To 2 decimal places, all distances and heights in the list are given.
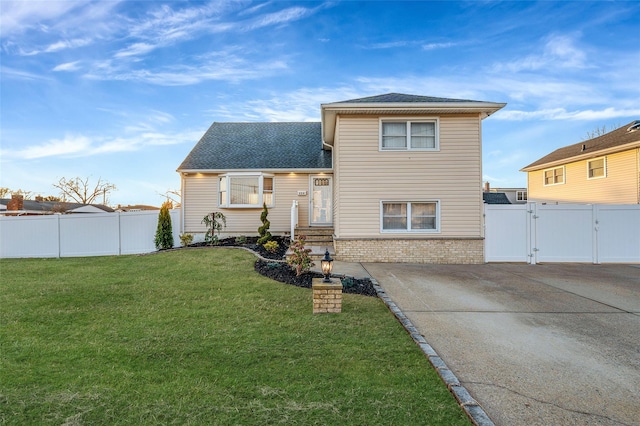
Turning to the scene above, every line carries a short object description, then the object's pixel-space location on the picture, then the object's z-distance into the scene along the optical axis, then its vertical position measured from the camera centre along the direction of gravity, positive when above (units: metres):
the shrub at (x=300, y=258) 7.25 -1.06
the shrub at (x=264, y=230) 12.13 -0.67
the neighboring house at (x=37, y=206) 24.23 +0.83
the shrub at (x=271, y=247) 10.62 -1.15
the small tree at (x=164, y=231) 13.04 -0.71
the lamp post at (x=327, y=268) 5.22 -0.93
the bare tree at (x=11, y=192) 37.75 +2.81
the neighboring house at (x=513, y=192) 31.12 +1.94
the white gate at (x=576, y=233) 10.10 -0.73
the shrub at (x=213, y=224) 13.09 -0.46
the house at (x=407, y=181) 10.15 +1.04
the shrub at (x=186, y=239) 13.07 -1.05
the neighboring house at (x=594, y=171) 15.00 +2.22
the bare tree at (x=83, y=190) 36.22 +2.99
